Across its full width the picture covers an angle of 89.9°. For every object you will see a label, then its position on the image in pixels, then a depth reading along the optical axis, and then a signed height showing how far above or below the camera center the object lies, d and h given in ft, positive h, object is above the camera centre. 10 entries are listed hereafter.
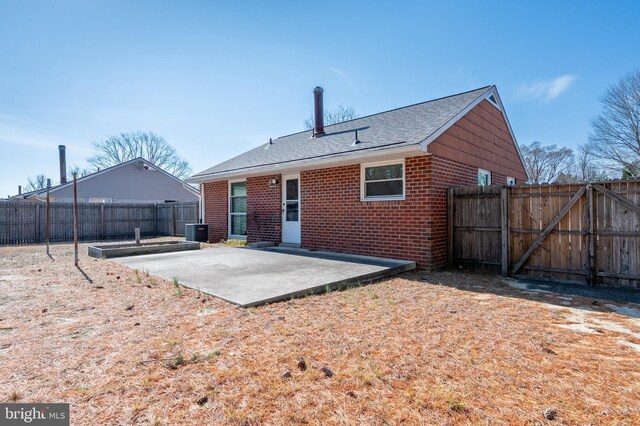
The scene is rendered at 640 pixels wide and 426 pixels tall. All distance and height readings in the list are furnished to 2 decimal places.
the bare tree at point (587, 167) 74.40 +10.45
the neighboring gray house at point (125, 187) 64.85 +6.02
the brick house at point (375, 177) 23.43 +3.14
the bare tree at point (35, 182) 148.36 +15.61
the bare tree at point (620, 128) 64.18 +17.13
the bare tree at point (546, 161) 87.30 +13.64
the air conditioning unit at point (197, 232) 40.57 -2.38
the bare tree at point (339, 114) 92.22 +28.26
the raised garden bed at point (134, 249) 27.48 -3.19
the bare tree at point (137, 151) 113.80 +23.11
